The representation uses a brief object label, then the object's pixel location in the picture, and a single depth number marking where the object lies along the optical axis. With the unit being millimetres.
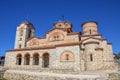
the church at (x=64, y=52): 18375
